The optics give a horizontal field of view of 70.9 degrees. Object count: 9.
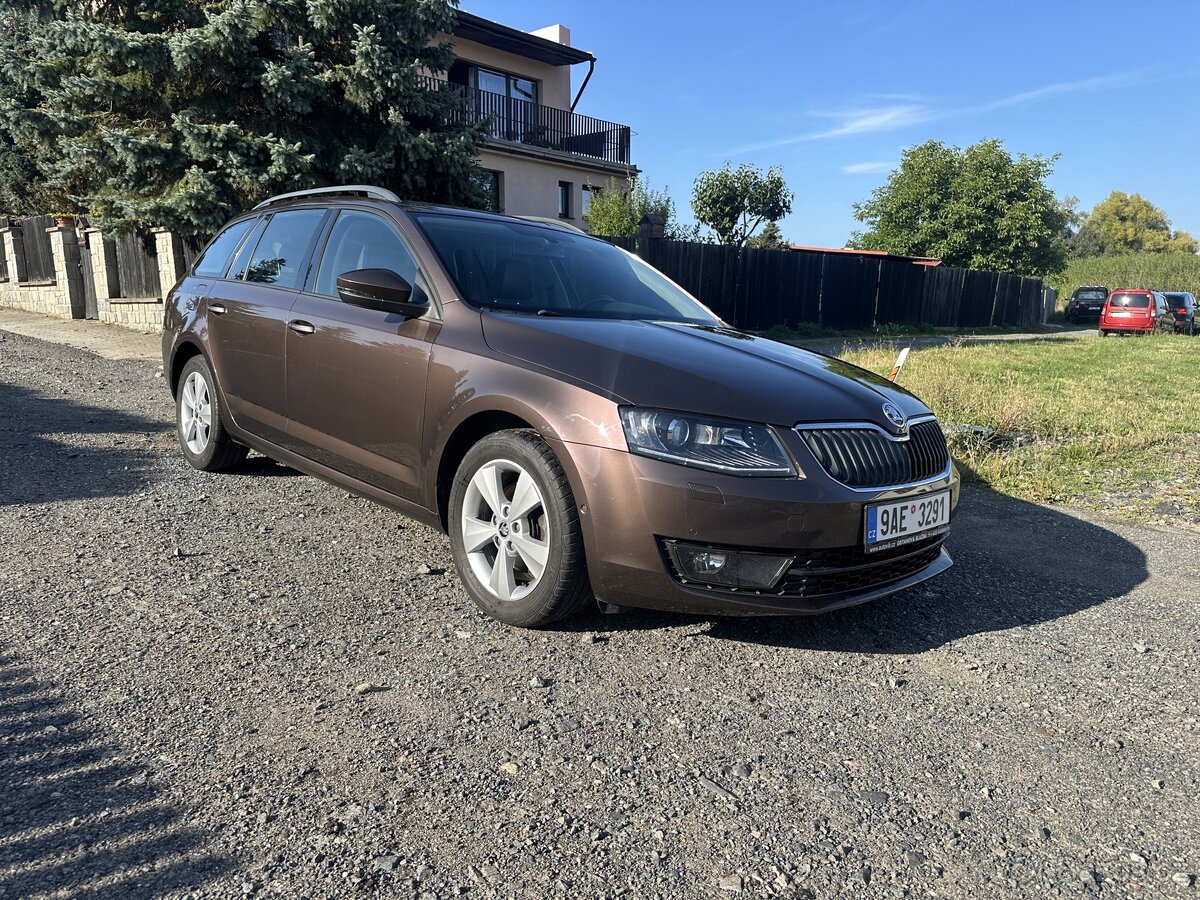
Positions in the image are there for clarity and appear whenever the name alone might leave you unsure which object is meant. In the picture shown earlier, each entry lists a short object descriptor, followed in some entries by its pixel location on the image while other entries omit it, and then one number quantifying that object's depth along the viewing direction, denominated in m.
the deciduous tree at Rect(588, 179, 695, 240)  22.31
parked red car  27.28
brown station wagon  2.89
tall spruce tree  11.88
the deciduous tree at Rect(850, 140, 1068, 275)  38.28
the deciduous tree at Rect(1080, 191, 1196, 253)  92.94
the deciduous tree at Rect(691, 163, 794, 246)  34.50
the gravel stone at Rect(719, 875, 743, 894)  1.91
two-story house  24.73
